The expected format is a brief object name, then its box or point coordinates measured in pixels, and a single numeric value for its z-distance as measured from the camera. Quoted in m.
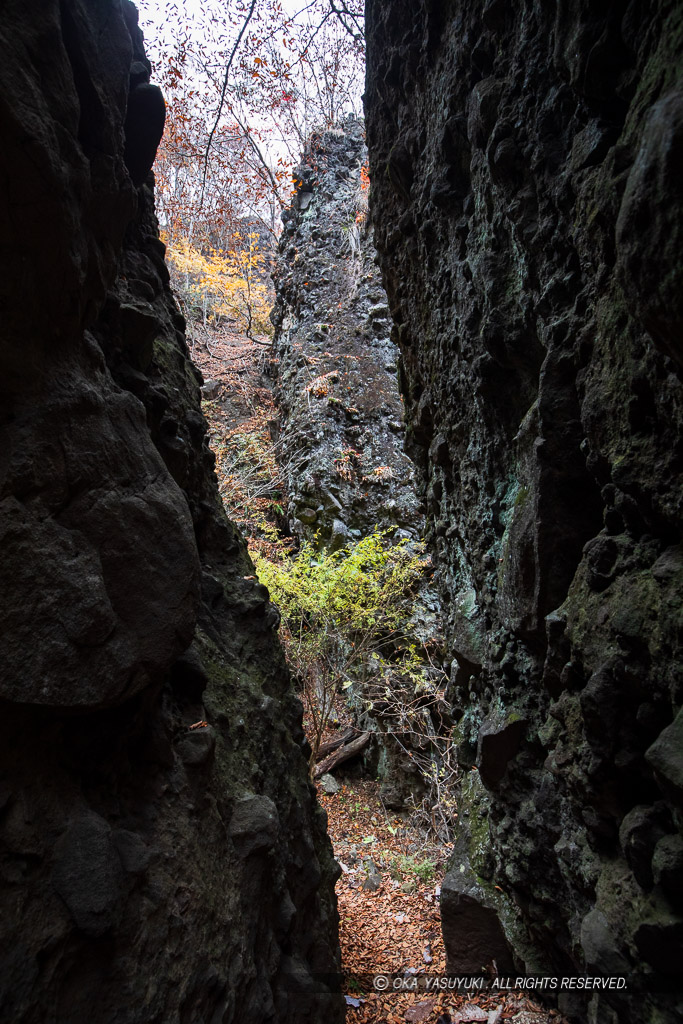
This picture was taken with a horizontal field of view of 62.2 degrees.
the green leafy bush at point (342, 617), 7.78
